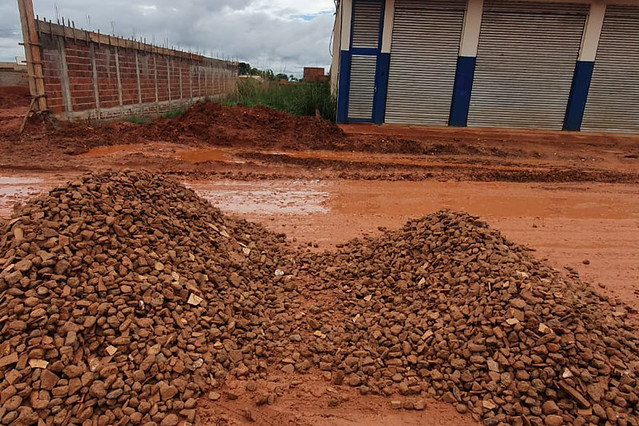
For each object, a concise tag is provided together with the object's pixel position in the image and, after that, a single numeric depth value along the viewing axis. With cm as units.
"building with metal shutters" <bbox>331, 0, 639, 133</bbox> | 1417
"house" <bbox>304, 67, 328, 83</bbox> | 3041
